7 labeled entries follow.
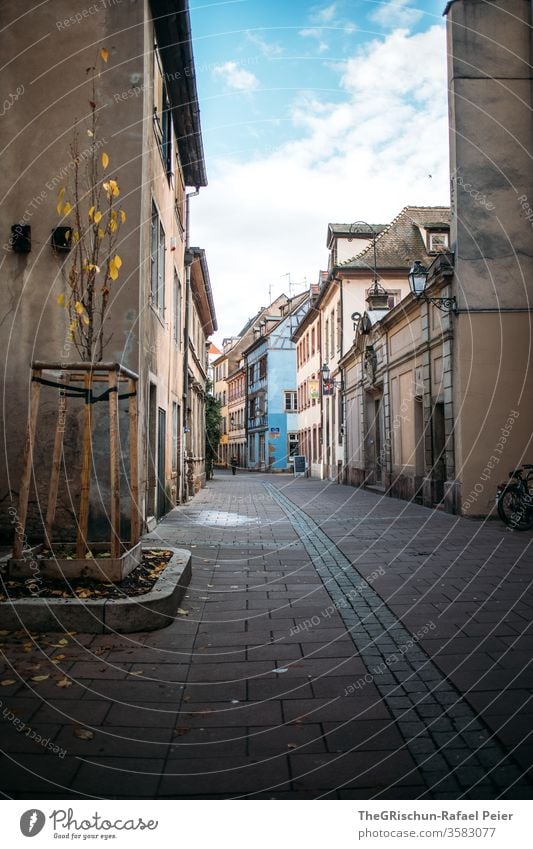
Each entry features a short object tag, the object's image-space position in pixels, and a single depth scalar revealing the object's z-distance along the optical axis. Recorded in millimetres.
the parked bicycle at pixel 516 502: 10461
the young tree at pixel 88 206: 8820
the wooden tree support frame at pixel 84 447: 5277
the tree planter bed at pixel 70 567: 5301
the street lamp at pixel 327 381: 27047
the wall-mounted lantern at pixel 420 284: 12805
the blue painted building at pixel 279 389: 49938
